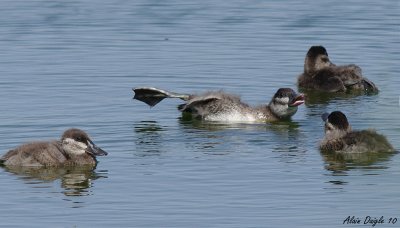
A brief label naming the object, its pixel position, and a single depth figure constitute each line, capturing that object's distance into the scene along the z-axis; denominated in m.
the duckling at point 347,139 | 16.89
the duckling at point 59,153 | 16.22
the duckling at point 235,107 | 19.48
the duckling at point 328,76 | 22.06
